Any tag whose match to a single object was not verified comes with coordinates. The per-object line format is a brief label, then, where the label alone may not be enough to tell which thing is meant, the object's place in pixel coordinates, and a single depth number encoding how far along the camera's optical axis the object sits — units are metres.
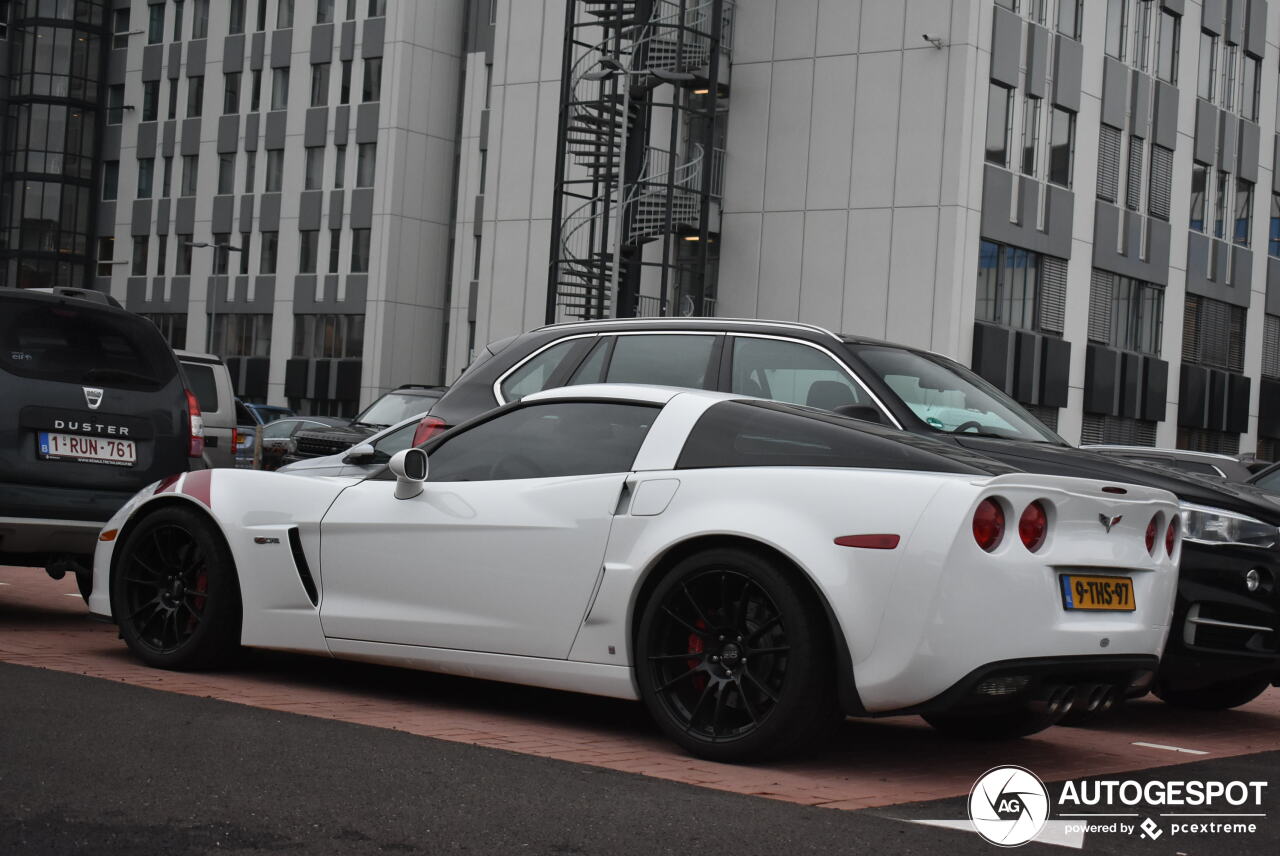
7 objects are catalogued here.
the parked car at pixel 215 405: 16.02
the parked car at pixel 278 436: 26.05
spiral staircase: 32.34
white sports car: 5.42
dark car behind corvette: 7.31
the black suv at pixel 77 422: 8.89
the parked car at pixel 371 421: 17.89
